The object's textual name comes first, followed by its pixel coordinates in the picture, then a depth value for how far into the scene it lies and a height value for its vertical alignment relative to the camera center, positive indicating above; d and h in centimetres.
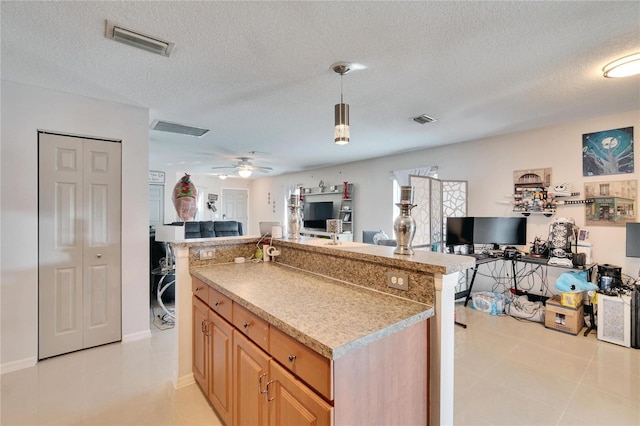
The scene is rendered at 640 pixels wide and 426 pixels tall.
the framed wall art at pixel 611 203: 328 +10
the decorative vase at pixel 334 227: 213 -11
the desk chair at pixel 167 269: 341 -66
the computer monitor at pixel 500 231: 399 -26
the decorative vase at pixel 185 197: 285 +15
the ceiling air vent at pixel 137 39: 183 +114
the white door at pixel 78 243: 271 -29
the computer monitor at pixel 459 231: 418 -27
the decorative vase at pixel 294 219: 250 -6
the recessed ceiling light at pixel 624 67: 214 +110
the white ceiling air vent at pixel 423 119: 345 +112
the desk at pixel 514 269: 337 -73
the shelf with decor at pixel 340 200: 672 +30
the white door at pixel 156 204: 809 +24
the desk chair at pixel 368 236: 560 -45
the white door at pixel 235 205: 999 +26
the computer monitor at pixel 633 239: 299 -28
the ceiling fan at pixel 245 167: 591 +100
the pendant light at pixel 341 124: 211 +64
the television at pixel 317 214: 728 -4
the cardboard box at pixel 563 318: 322 -119
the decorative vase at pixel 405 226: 164 -8
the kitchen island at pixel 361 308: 108 -44
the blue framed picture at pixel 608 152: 329 +69
